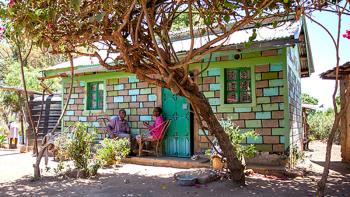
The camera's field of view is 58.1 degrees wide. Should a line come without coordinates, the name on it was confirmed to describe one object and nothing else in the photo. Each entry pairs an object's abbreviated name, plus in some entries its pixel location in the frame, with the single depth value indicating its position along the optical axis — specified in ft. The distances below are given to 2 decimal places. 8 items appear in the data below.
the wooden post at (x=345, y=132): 31.12
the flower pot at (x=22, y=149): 41.93
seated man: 31.59
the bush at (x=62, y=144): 24.38
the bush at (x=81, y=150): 23.26
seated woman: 29.01
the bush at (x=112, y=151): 27.73
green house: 24.67
